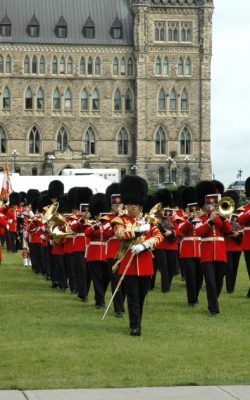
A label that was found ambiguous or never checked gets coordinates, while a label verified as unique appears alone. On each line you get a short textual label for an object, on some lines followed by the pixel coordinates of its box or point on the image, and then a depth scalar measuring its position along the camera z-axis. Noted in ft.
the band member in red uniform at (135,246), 47.47
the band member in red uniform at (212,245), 55.52
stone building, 290.15
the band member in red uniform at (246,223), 63.46
